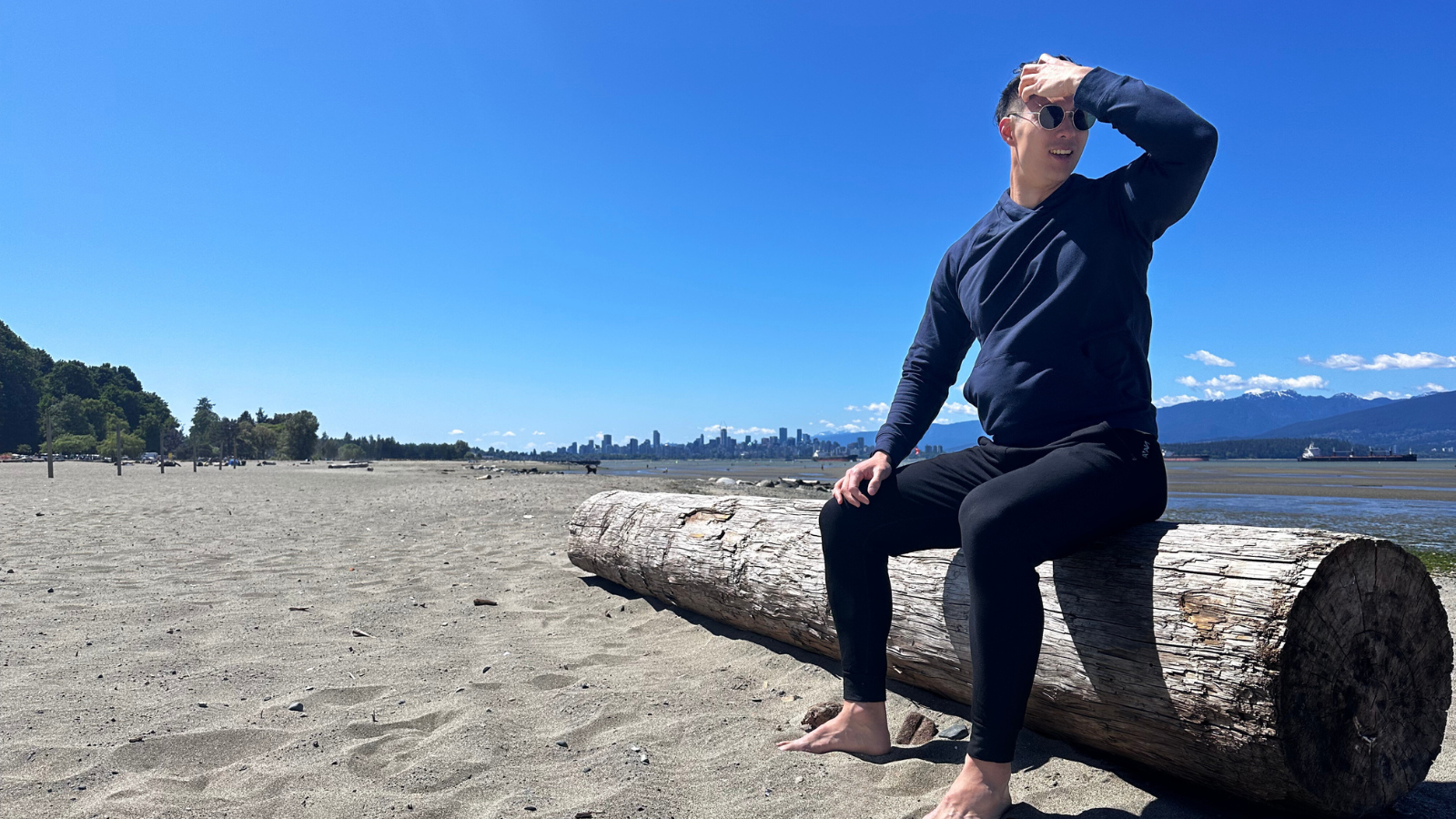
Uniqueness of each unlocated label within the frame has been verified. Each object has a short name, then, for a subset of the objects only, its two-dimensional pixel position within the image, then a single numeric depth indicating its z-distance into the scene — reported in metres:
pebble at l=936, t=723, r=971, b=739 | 2.83
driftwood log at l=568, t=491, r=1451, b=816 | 1.96
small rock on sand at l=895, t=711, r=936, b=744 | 2.81
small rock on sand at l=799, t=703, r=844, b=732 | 2.95
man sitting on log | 2.07
